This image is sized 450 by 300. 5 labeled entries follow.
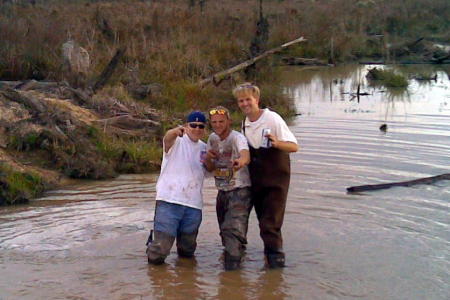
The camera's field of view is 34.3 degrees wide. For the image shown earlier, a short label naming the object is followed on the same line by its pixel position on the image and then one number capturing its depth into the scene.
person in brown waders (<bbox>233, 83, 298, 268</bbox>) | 6.75
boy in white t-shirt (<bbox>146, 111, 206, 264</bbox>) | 6.94
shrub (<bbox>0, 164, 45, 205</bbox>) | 9.54
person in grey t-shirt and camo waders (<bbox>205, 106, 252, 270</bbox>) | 6.87
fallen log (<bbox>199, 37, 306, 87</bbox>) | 17.12
